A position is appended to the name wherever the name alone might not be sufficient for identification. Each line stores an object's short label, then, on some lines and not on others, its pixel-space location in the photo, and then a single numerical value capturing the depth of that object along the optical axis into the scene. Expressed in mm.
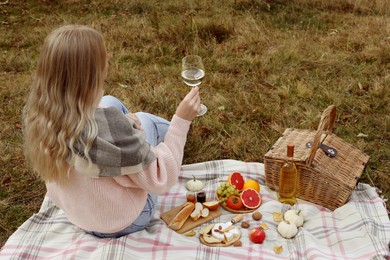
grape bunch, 3357
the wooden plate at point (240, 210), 3307
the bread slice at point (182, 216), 3141
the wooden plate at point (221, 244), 2984
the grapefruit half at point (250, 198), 3330
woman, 2225
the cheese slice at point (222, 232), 3019
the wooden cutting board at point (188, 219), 3166
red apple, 2992
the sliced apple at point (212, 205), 3303
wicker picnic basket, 3207
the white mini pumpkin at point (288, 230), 3039
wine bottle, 3234
